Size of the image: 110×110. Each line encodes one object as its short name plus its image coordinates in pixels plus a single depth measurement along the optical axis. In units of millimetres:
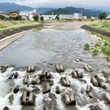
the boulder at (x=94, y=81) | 9734
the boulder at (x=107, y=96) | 8174
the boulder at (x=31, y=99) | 7866
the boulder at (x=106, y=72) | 11226
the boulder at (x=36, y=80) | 9856
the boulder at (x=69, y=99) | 7868
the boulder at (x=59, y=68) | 11880
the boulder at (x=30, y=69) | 11892
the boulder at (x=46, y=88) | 8950
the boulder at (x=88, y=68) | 12074
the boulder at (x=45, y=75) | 10559
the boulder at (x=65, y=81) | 9639
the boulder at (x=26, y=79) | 9889
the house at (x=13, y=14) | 61994
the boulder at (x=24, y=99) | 7869
